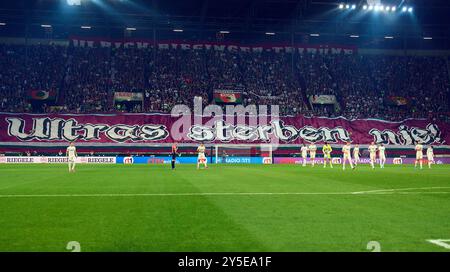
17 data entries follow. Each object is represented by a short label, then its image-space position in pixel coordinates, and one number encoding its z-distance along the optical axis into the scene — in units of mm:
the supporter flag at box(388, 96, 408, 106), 56750
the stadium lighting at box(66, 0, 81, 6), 42081
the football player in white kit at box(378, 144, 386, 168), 37484
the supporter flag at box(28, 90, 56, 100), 51969
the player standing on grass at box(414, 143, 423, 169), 37547
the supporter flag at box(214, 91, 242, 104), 53634
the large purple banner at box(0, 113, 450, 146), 44594
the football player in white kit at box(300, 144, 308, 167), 41294
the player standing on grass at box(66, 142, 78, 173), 29250
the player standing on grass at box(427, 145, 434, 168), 38569
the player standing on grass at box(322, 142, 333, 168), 38125
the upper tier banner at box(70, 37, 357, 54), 59969
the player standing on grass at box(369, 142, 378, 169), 37128
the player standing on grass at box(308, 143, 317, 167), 40750
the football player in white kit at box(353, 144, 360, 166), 38125
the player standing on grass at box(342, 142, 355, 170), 34719
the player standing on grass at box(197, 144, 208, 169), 33469
